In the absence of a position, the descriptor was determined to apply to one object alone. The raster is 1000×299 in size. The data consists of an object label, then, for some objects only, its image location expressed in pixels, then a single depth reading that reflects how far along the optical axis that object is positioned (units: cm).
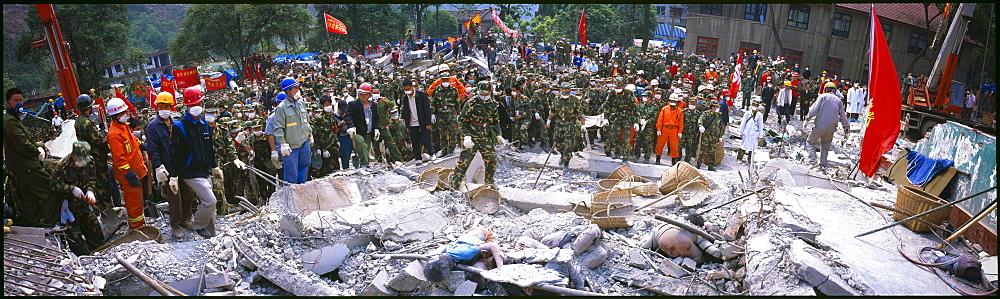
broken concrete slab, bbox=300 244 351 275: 554
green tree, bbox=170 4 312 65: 3027
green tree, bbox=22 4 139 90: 2109
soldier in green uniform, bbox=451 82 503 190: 793
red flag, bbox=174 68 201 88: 1761
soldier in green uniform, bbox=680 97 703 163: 1087
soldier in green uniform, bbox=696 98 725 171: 1053
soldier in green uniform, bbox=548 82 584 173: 1023
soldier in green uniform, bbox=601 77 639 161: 1068
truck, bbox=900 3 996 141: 1427
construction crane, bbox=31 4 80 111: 758
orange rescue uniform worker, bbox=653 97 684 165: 1046
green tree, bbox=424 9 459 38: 4944
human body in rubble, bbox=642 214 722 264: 573
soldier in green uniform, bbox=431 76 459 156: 1042
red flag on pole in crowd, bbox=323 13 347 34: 1926
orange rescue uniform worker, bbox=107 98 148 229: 588
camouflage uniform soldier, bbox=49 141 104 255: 585
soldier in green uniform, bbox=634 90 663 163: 1080
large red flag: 695
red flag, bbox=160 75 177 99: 1695
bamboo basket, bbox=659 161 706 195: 763
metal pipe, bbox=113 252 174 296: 462
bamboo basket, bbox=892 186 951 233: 582
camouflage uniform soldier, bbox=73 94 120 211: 608
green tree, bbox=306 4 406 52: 3622
